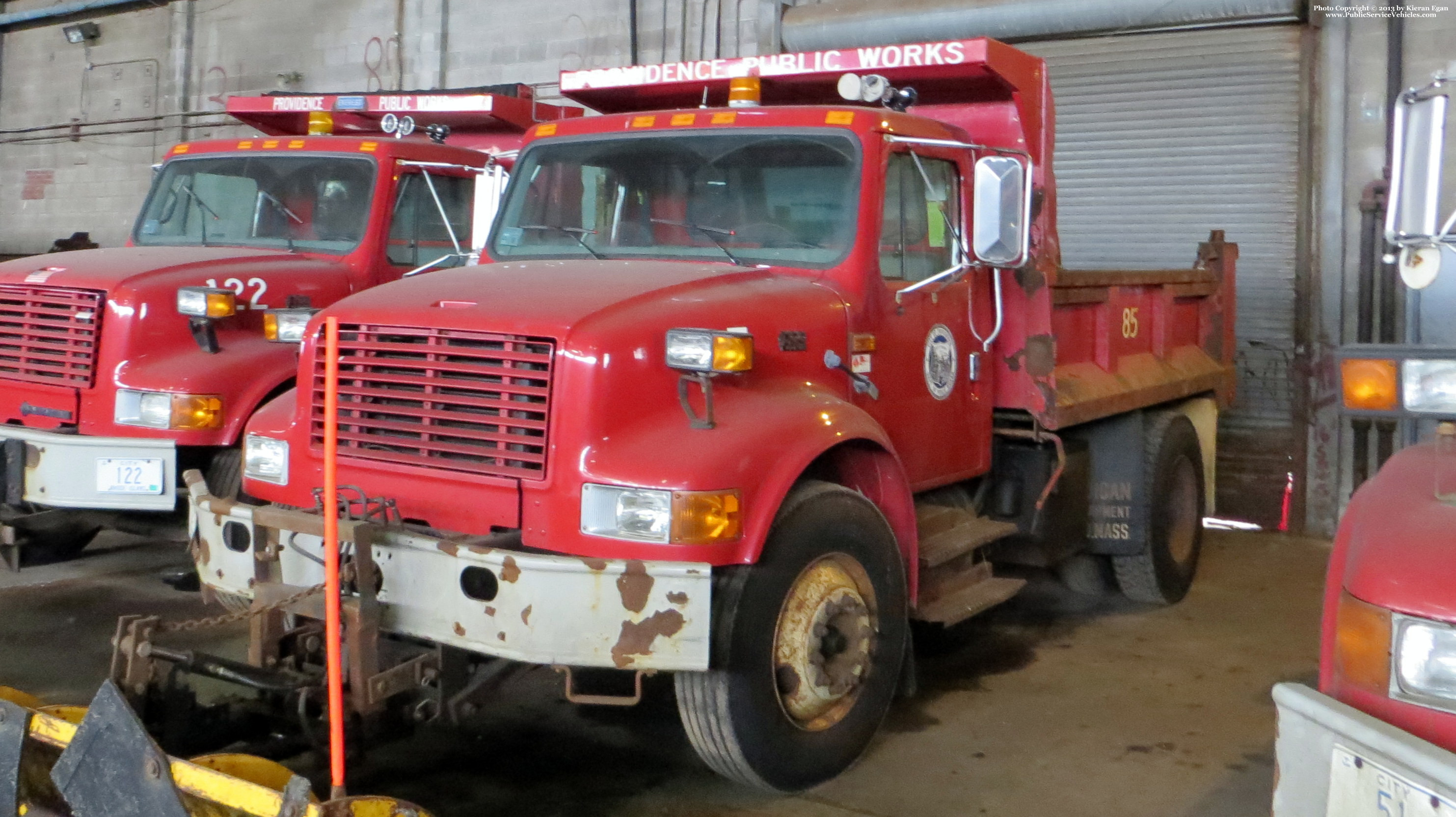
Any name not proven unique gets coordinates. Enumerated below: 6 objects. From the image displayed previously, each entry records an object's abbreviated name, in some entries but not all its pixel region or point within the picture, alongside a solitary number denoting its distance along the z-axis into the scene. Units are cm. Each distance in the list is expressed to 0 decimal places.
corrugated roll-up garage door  859
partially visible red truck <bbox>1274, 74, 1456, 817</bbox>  228
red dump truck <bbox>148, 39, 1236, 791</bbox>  358
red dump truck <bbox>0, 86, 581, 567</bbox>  550
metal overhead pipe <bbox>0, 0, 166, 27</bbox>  1548
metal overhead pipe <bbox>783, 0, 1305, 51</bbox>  847
